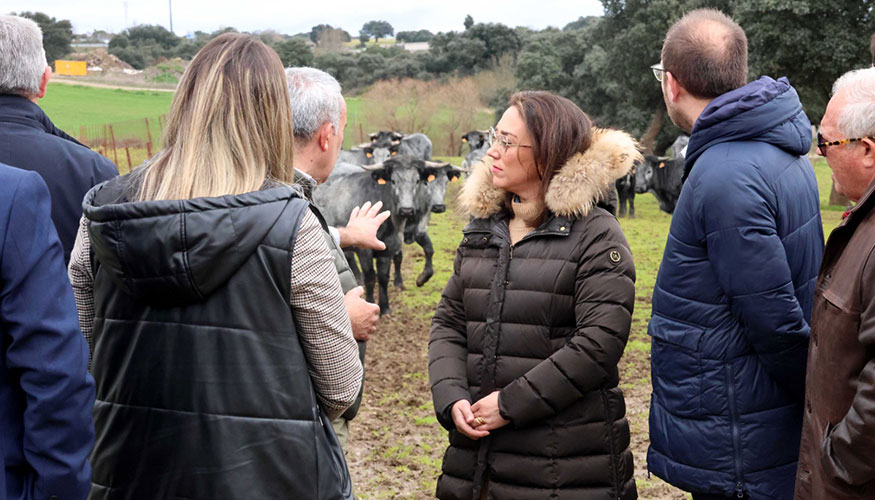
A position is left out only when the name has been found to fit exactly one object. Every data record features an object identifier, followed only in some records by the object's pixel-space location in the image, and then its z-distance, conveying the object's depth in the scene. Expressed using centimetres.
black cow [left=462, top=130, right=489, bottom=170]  2355
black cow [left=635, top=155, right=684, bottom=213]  1895
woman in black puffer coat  280
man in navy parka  266
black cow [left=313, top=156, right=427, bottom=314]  1048
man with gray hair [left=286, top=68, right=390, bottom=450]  268
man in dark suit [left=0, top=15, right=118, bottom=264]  324
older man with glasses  202
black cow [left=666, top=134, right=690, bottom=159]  2088
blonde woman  198
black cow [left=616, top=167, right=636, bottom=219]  1945
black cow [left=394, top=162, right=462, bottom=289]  1098
